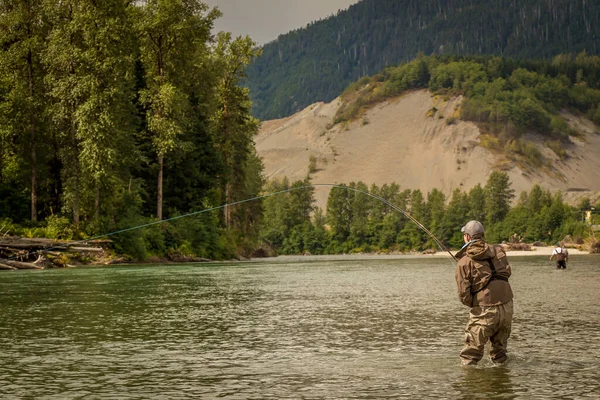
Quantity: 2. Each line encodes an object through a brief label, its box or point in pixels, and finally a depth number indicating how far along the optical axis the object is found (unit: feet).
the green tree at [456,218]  574.97
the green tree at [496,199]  625.41
